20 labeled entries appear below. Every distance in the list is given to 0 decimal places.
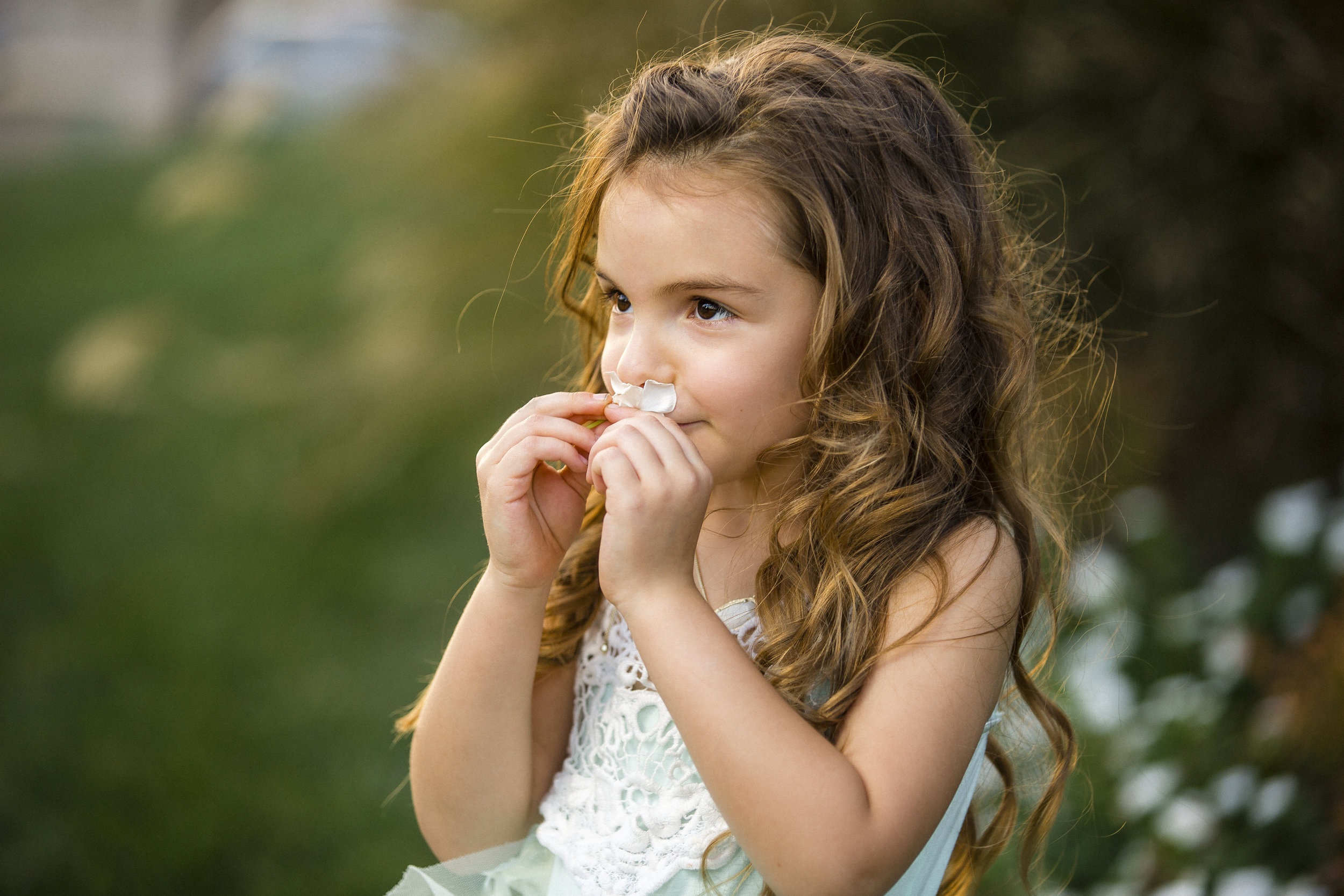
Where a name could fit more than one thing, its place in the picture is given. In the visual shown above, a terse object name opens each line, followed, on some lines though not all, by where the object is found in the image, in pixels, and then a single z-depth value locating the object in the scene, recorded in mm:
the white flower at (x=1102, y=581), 2371
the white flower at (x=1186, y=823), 2141
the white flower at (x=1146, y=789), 2168
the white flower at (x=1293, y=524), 2359
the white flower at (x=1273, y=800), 2158
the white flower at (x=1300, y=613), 2369
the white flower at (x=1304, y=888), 2123
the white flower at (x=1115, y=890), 2127
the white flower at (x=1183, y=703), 2291
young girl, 1077
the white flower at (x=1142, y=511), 2646
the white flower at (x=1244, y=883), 2082
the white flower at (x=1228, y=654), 2338
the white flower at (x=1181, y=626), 2410
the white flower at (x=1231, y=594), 2400
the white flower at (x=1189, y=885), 2068
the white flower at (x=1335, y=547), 2344
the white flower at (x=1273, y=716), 2242
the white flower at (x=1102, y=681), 2217
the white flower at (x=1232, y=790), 2168
